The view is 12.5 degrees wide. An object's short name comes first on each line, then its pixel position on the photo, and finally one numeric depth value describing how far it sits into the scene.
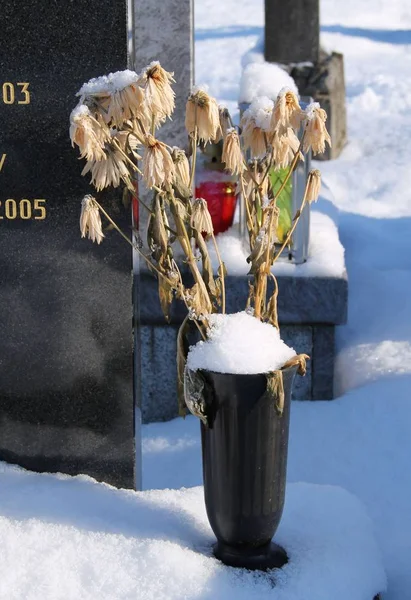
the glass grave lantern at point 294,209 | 5.95
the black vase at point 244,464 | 3.62
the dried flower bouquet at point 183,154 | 3.40
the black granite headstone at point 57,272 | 4.13
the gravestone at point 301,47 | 10.64
